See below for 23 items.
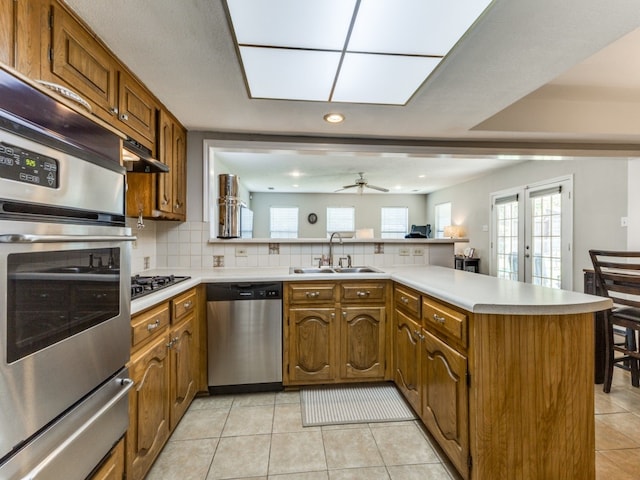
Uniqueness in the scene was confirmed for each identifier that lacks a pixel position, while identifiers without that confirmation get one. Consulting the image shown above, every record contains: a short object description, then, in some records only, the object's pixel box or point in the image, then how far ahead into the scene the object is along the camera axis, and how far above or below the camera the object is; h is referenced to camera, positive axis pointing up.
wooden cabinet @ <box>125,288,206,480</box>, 1.30 -0.69
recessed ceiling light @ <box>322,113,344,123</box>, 2.32 +0.93
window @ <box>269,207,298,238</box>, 8.41 +0.48
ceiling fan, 6.03 +1.11
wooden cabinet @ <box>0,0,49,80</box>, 0.99 +0.69
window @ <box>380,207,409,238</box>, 8.80 +0.49
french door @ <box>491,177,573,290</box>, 4.27 +0.10
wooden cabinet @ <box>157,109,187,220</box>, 2.19 +0.56
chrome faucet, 2.85 -0.10
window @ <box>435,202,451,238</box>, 7.72 +0.57
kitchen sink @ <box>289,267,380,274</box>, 2.70 -0.27
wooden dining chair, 2.04 -0.53
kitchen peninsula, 1.28 -0.62
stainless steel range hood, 1.34 +0.38
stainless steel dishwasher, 2.19 -0.69
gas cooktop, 1.50 -0.26
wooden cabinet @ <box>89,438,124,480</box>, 0.97 -0.76
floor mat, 1.95 -1.12
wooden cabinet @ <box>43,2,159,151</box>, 1.23 +0.77
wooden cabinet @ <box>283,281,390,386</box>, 2.26 -0.68
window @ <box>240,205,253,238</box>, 5.17 +0.30
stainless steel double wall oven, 0.66 -0.13
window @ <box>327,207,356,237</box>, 8.58 +0.55
